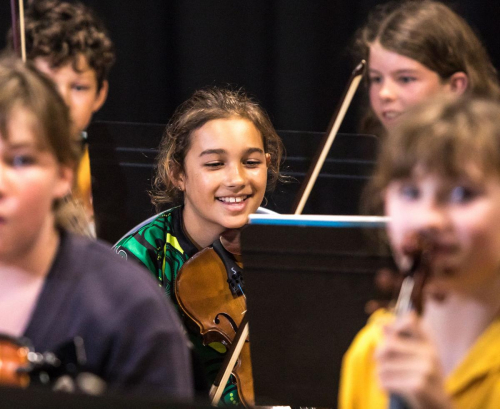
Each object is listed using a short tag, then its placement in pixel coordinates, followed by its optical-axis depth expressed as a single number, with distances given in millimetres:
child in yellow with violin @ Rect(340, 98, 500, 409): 2872
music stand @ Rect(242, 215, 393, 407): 4114
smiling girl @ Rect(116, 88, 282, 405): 4504
